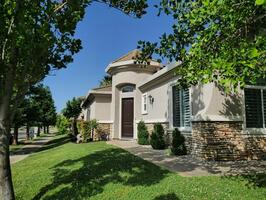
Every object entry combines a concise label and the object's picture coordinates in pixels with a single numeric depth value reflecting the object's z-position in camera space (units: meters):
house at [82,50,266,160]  7.00
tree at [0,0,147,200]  3.95
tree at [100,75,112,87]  31.48
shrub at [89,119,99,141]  14.03
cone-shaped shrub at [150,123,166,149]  9.56
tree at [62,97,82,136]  28.09
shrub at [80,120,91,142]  13.89
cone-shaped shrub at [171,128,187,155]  7.93
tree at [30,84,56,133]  19.18
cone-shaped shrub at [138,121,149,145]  11.27
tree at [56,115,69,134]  27.65
